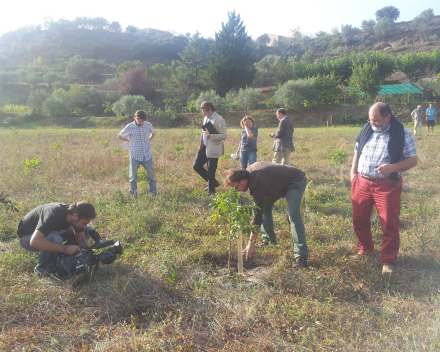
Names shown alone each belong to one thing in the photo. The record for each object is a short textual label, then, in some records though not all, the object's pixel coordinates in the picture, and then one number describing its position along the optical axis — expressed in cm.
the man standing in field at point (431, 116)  1516
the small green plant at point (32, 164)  683
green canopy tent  3306
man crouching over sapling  328
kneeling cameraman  309
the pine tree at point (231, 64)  4012
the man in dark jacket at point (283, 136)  676
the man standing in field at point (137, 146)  593
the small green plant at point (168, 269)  309
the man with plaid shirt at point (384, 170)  317
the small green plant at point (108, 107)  3756
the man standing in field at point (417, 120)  1436
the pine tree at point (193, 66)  4491
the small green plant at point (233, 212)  309
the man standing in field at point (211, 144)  580
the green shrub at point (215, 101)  3253
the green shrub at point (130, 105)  3391
